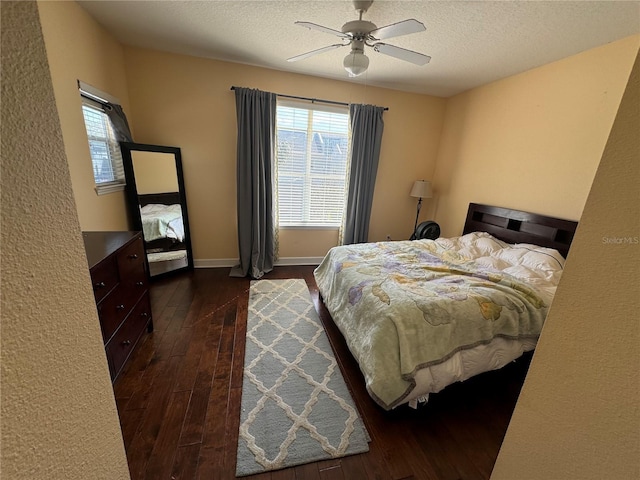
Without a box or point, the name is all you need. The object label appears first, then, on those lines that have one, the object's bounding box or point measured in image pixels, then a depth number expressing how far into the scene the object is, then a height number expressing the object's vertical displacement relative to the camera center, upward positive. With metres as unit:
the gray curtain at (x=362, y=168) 3.49 +0.01
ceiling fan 1.66 +0.88
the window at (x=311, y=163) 3.44 +0.04
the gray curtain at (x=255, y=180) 3.11 -0.23
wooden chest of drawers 1.50 -0.87
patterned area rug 1.37 -1.46
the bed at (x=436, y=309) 1.50 -0.85
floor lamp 3.74 -0.24
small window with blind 2.25 +0.03
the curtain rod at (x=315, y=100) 3.26 +0.83
